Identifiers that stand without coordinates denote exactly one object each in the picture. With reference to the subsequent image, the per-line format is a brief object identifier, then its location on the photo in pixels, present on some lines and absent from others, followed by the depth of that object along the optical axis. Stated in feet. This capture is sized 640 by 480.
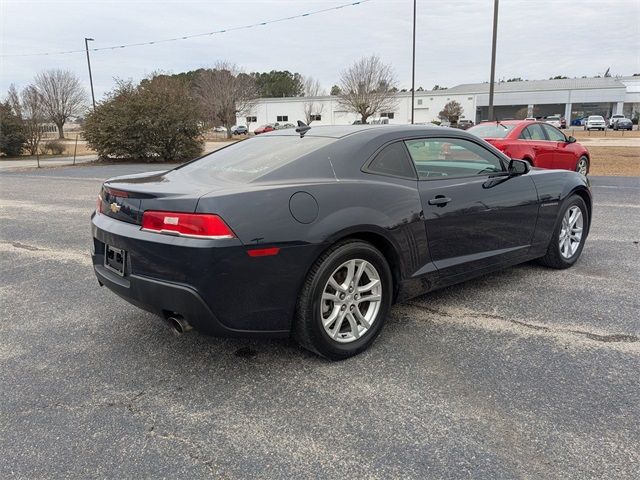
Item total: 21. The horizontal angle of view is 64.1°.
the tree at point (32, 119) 89.66
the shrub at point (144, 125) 73.67
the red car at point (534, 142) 33.96
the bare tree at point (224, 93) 177.68
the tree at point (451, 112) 217.77
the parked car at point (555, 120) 147.26
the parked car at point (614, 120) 184.44
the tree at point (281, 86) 318.08
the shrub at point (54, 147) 96.89
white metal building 234.58
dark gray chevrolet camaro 9.12
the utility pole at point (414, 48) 102.14
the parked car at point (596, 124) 173.58
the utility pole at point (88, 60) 120.50
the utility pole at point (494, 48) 58.54
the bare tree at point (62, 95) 184.65
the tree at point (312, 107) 231.71
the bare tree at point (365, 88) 173.58
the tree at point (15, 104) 90.91
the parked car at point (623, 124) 175.63
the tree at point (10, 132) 89.25
